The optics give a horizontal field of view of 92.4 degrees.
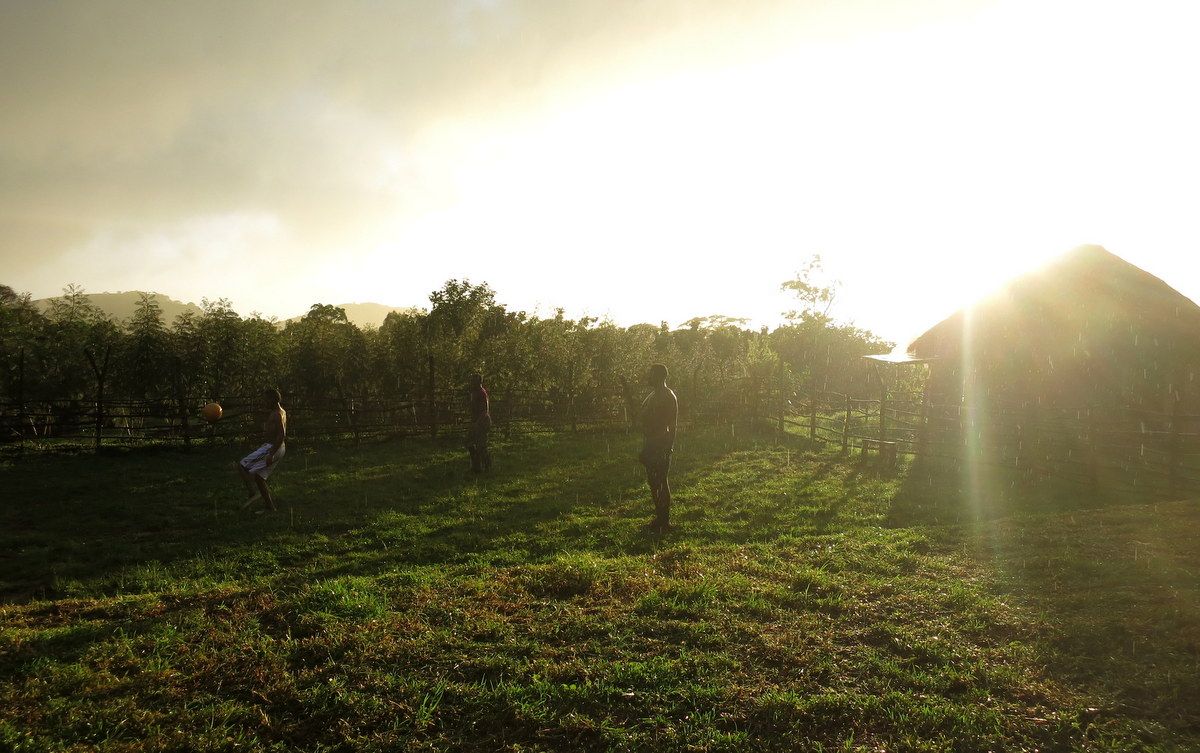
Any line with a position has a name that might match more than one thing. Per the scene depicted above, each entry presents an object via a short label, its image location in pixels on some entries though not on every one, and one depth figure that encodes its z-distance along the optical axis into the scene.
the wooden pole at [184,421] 16.55
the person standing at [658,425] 8.48
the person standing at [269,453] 9.40
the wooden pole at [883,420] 16.02
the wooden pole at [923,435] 16.08
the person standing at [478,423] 13.25
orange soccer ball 12.48
